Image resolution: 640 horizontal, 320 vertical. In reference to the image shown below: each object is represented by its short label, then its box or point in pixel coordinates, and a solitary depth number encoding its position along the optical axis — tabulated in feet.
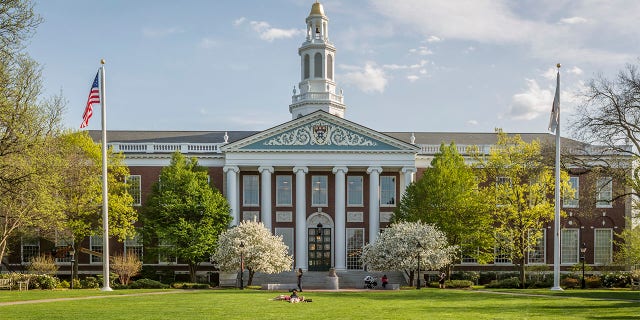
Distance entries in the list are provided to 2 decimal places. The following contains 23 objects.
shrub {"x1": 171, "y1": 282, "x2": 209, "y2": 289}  146.20
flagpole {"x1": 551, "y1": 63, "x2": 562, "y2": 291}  123.44
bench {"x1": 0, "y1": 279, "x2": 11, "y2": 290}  130.21
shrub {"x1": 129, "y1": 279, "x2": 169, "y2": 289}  142.77
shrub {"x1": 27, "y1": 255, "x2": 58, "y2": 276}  156.76
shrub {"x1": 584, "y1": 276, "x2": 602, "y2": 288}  144.66
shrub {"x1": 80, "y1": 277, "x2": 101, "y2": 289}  142.82
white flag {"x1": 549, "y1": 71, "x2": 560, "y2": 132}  126.11
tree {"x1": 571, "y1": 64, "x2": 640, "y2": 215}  114.83
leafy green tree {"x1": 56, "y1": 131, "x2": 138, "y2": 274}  150.61
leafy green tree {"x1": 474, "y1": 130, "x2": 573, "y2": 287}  154.30
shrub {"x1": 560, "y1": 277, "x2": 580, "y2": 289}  144.87
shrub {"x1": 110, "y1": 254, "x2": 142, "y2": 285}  155.02
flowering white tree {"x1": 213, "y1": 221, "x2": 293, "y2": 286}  152.76
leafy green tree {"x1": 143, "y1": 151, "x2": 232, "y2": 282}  162.40
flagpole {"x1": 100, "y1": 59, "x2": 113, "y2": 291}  113.67
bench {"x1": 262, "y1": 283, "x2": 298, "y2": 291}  140.67
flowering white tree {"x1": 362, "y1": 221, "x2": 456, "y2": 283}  151.12
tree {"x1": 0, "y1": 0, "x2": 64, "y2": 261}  81.66
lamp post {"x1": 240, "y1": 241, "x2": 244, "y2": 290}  139.54
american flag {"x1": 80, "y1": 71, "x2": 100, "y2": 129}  116.98
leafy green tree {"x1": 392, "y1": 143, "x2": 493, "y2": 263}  161.27
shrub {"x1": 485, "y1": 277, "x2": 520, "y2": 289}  144.58
